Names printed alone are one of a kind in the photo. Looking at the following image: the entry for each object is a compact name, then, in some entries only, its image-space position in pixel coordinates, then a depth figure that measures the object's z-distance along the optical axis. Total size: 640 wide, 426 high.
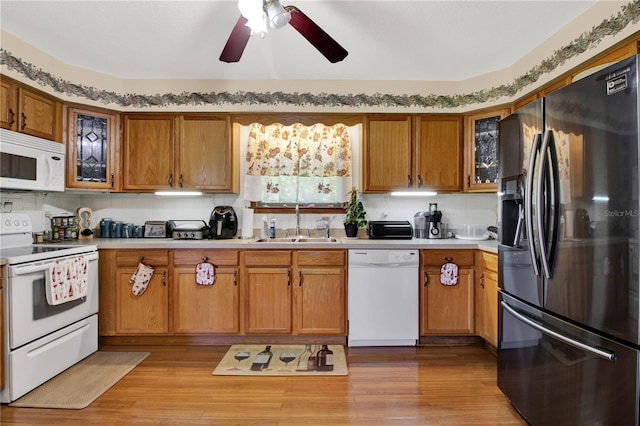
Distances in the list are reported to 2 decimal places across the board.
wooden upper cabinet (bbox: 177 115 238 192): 3.01
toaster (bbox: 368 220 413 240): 3.09
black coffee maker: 3.14
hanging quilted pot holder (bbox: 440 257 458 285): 2.76
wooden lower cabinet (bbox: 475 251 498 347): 2.53
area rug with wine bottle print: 2.32
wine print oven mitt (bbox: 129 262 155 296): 2.72
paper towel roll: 3.17
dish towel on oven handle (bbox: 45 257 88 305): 2.16
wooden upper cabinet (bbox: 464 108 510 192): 2.91
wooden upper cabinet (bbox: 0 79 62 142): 2.29
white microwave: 2.22
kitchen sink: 2.95
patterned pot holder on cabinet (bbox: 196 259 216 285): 2.74
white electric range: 1.95
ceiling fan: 1.57
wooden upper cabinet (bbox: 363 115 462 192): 3.04
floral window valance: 3.30
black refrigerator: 1.17
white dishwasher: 2.73
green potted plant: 3.12
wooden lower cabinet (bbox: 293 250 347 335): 2.75
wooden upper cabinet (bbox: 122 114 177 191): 3.00
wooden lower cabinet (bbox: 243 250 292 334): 2.76
